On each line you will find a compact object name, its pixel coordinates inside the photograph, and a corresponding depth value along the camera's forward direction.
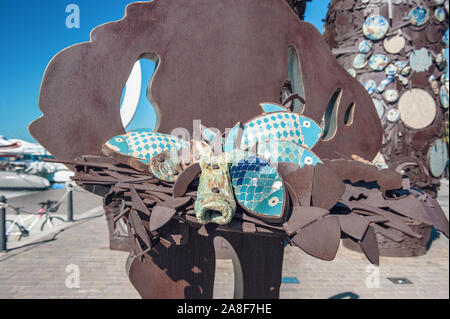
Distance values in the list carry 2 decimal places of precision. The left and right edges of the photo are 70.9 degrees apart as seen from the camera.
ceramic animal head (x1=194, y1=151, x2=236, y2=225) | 1.54
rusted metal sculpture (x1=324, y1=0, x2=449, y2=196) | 7.07
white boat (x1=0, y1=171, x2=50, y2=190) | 15.25
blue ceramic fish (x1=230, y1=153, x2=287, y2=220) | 1.58
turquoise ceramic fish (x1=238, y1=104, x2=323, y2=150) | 2.01
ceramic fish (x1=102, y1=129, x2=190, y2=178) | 1.88
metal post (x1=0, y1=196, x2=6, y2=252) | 5.92
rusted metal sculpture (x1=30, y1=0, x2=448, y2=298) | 1.67
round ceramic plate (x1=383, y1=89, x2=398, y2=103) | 7.15
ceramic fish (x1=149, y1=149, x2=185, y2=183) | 1.79
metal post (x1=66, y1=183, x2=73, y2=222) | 9.02
